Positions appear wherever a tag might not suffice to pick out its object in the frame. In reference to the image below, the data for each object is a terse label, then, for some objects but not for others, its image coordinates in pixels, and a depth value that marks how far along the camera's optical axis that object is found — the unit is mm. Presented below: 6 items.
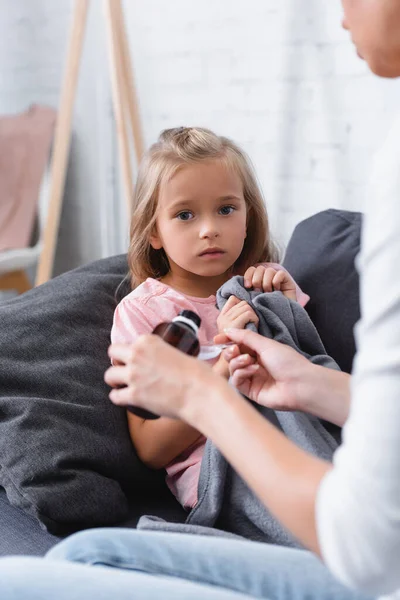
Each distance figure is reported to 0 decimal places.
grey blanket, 1203
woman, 640
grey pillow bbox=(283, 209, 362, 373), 1509
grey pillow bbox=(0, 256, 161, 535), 1233
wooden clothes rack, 2680
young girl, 1353
